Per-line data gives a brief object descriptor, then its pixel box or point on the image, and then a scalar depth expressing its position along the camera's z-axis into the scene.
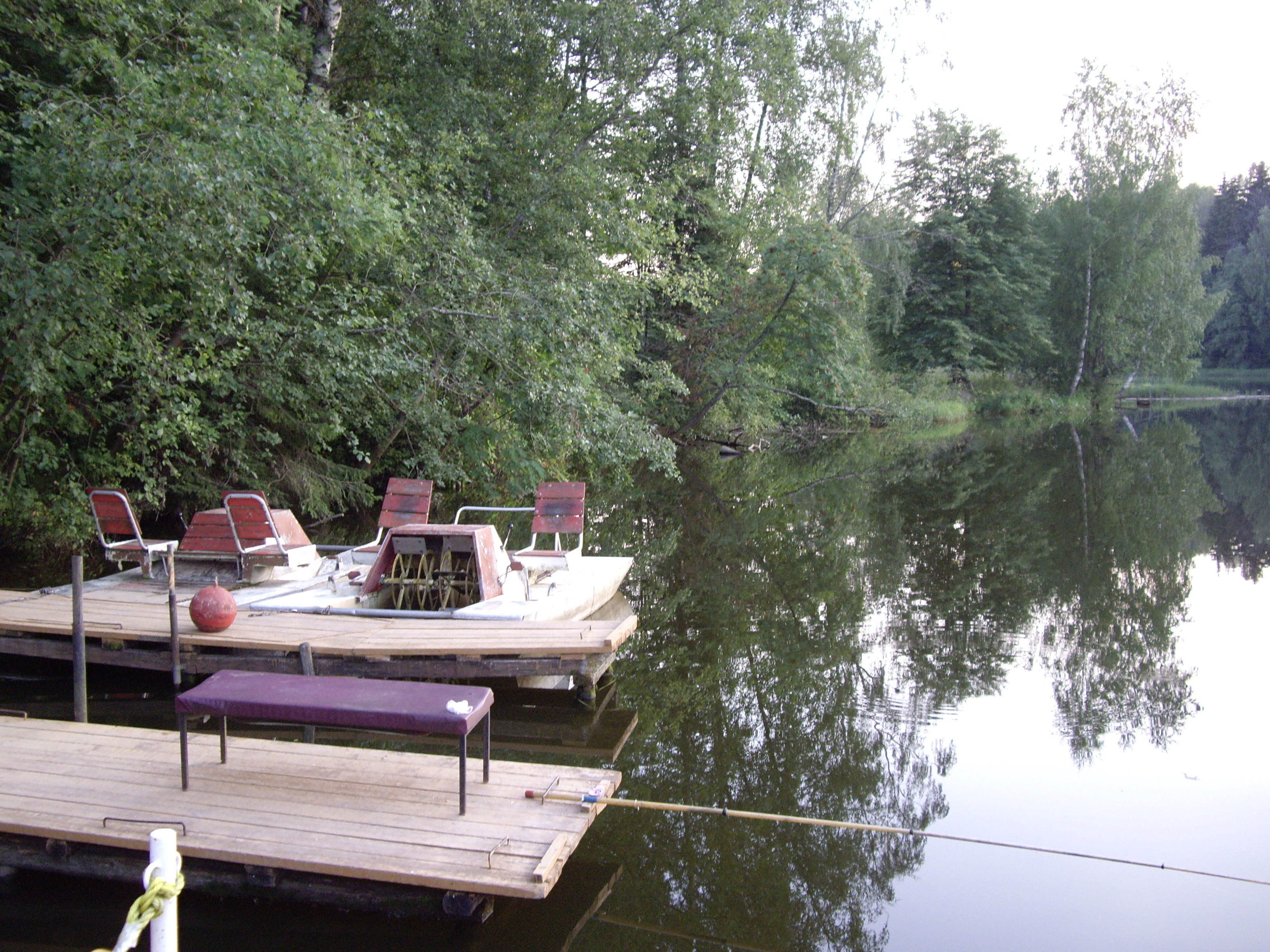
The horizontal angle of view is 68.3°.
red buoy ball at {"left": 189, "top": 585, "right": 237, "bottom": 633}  7.80
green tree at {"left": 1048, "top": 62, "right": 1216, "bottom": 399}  41.84
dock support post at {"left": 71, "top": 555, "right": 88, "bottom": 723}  6.76
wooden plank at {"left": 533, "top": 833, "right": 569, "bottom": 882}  4.20
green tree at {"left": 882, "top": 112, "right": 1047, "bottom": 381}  43.31
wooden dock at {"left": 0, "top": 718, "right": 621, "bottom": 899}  4.36
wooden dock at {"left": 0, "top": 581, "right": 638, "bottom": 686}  7.59
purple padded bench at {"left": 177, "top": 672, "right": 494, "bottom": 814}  4.66
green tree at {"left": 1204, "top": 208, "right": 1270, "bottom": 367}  65.75
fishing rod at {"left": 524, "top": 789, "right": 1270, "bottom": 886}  4.82
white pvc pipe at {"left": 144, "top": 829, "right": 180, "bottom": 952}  2.37
